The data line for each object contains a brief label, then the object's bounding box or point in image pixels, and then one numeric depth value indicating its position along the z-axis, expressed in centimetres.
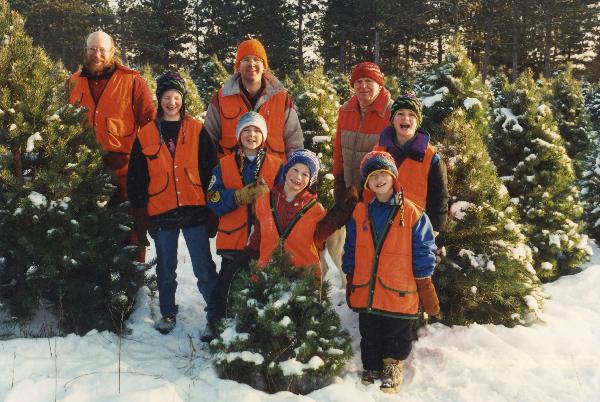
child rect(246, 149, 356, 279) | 380
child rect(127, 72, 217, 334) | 418
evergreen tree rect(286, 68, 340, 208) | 720
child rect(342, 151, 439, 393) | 360
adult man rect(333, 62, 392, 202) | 441
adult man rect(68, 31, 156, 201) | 458
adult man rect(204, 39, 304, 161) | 450
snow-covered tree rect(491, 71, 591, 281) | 760
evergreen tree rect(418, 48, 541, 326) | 455
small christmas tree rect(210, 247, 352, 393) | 331
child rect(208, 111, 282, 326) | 403
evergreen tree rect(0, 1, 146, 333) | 392
